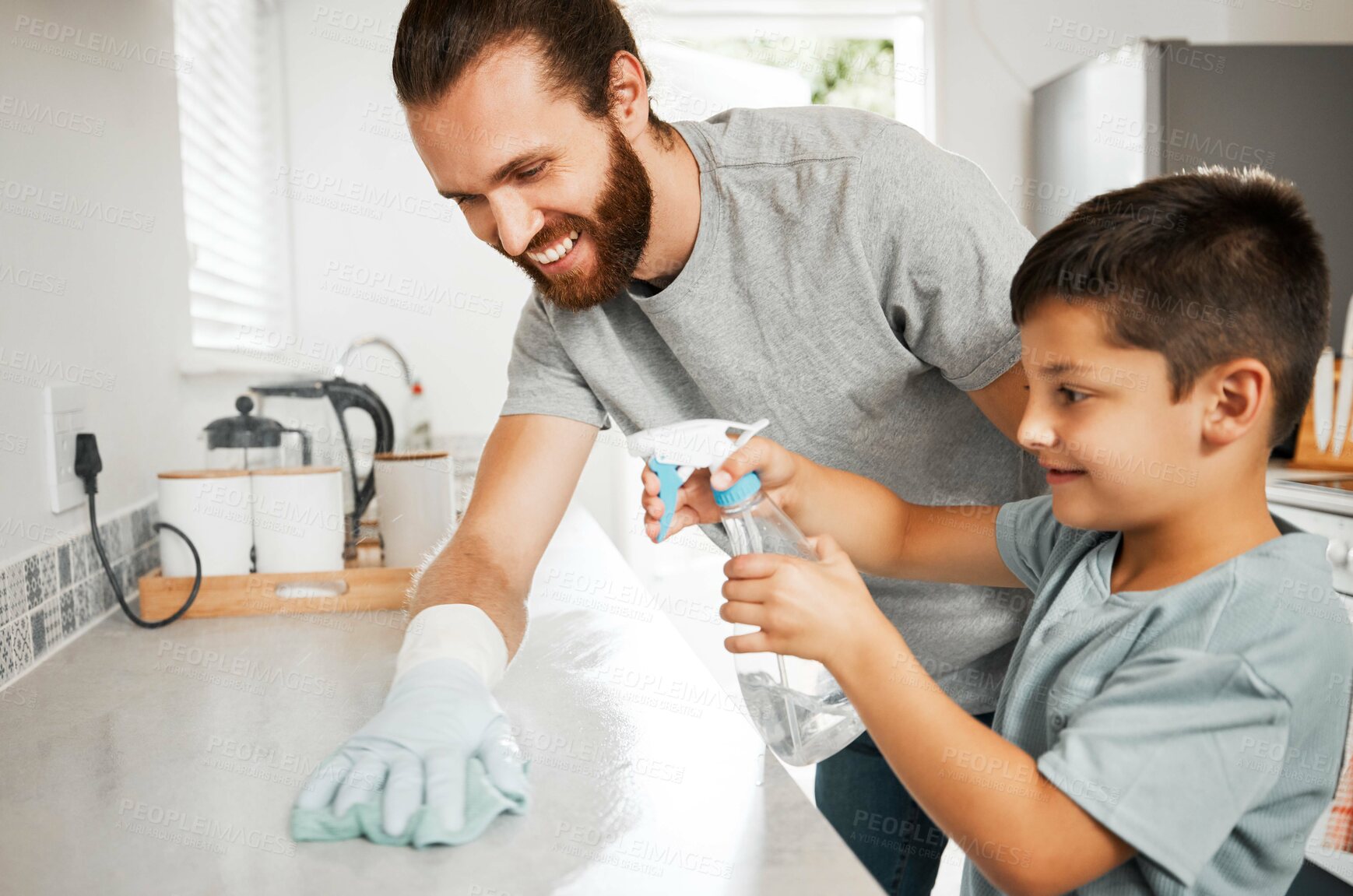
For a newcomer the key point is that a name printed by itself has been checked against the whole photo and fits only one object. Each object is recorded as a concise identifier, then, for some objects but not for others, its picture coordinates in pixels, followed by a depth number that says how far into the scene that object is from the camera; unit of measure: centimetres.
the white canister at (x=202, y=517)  133
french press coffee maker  142
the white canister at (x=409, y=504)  152
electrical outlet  116
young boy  62
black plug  121
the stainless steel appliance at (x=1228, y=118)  257
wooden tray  129
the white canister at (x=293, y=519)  138
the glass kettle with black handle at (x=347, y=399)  194
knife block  214
